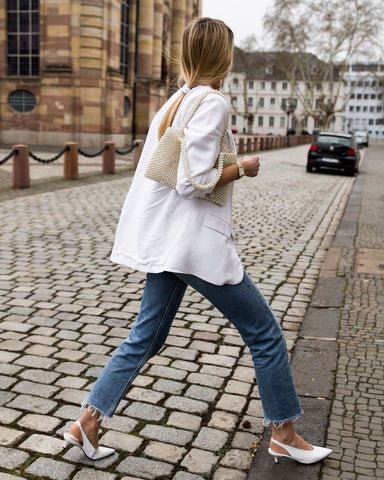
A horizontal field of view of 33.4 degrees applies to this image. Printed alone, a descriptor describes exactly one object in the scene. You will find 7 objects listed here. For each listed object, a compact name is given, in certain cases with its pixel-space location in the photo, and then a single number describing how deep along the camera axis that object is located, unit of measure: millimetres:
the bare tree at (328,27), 59500
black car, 22367
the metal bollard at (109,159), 17688
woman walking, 2404
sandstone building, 28203
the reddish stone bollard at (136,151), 20220
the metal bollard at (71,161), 15430
